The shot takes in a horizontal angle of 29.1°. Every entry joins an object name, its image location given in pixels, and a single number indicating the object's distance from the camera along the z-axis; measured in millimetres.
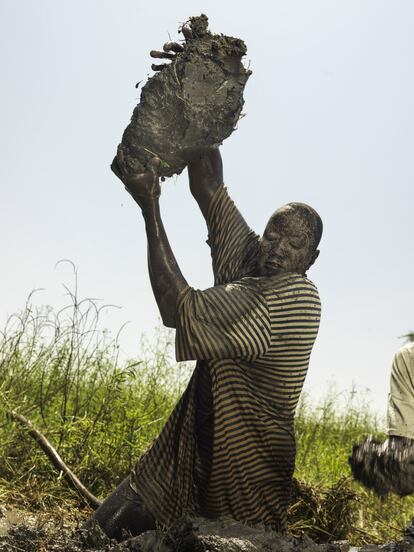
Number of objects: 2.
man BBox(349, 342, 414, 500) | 3457
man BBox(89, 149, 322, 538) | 3627
